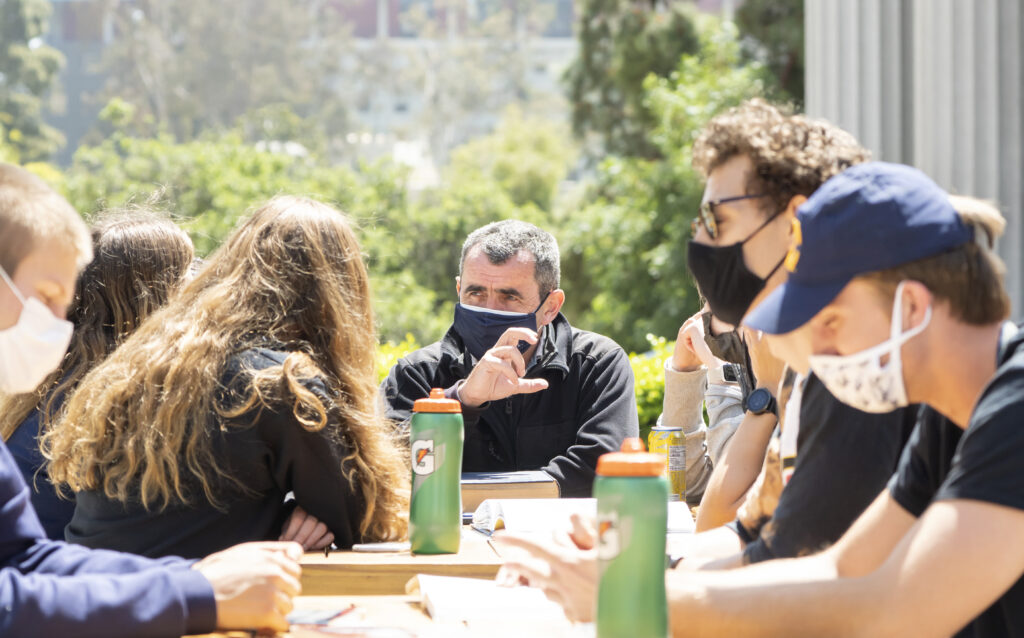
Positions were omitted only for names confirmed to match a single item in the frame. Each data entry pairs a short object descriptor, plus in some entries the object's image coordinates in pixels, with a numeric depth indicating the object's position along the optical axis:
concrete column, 6.99
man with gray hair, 4.09
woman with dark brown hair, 3.38
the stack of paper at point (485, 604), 2.14
